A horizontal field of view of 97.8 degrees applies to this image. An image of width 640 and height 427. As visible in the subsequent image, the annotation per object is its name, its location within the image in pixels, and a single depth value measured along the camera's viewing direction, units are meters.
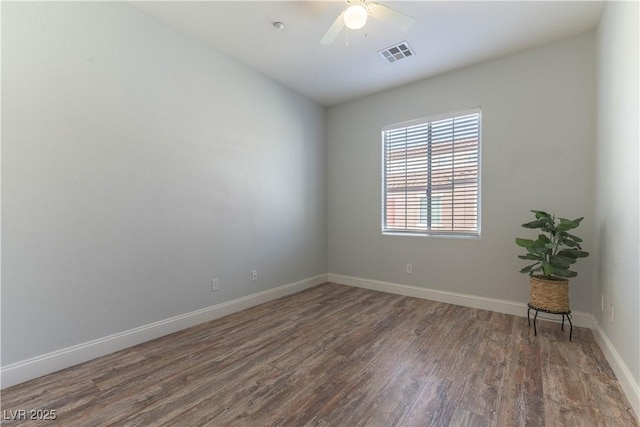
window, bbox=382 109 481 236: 3.54
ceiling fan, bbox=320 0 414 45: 2.03
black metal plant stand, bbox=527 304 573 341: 2.54
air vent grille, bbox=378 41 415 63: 3.04
